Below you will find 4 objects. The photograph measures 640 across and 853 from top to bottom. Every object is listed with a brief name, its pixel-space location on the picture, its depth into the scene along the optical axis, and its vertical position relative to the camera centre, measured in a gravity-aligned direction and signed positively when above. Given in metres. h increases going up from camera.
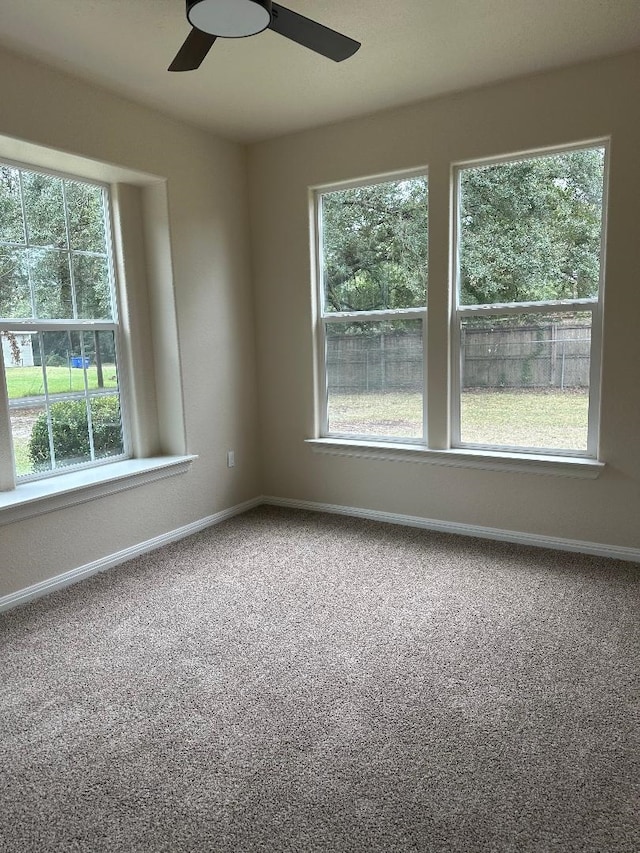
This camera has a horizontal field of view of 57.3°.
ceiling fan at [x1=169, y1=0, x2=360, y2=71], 1.90 +1.09
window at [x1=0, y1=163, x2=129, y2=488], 3.13 +0.10
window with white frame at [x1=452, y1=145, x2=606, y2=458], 3.30 +0.17
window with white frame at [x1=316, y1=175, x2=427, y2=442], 3.81 +0.20
